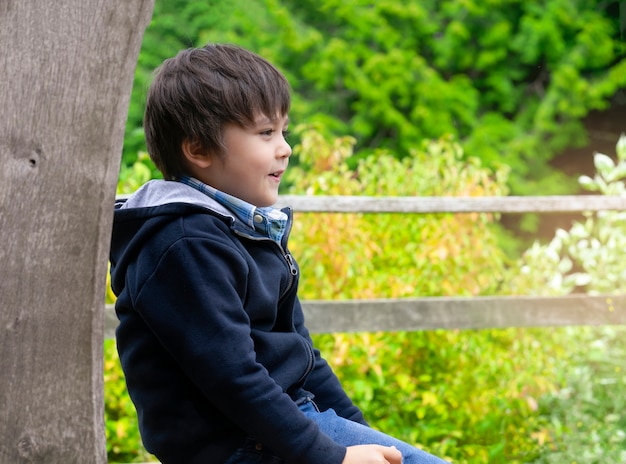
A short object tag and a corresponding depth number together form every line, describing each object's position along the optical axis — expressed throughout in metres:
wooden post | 1.92
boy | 2.04
